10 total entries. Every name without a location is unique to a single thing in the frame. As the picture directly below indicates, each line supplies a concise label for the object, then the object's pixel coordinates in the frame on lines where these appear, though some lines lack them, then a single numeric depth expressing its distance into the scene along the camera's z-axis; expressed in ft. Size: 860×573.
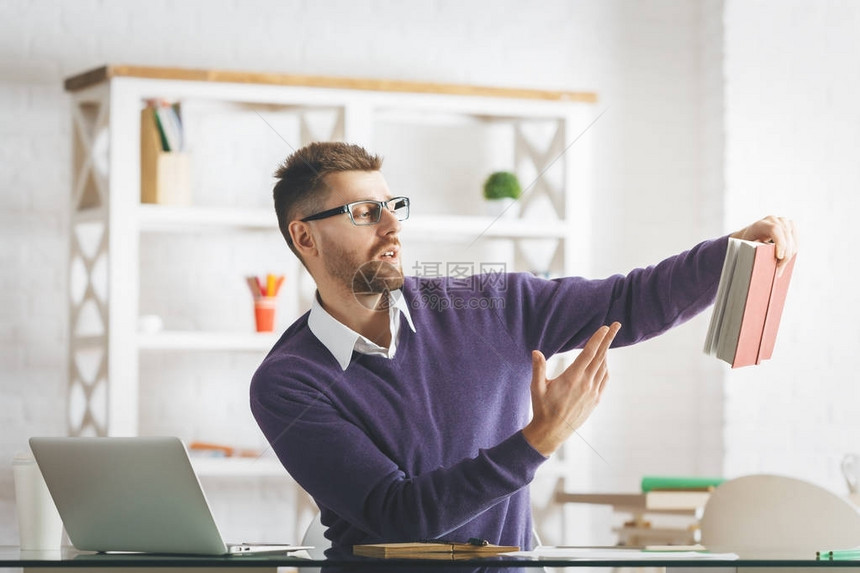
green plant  17.64
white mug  10.75
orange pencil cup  17.01
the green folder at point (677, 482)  15.61
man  10.99
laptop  10.10
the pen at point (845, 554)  9.94
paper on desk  9.86
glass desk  9.79
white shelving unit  16.66
